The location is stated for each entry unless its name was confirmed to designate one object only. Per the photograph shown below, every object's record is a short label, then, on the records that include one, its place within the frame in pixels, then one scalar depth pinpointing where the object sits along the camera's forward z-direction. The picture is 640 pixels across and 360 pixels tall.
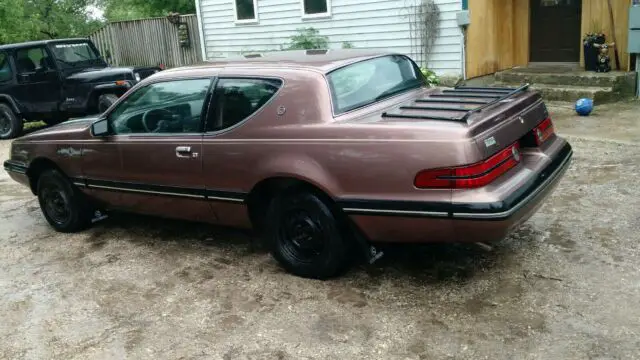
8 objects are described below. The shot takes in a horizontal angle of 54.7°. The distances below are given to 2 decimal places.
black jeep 11.35
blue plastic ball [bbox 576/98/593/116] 9.00
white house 11.38
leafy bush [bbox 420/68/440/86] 11.15
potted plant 10.05
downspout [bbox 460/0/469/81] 10.84
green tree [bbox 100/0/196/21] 24.06
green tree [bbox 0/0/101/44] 18.25
